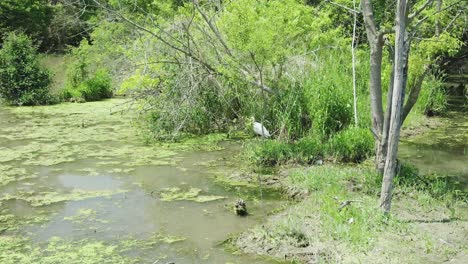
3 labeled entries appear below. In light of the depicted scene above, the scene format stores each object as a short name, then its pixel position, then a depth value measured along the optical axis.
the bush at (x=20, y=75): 12.72
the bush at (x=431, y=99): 10.24
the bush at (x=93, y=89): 13.52
